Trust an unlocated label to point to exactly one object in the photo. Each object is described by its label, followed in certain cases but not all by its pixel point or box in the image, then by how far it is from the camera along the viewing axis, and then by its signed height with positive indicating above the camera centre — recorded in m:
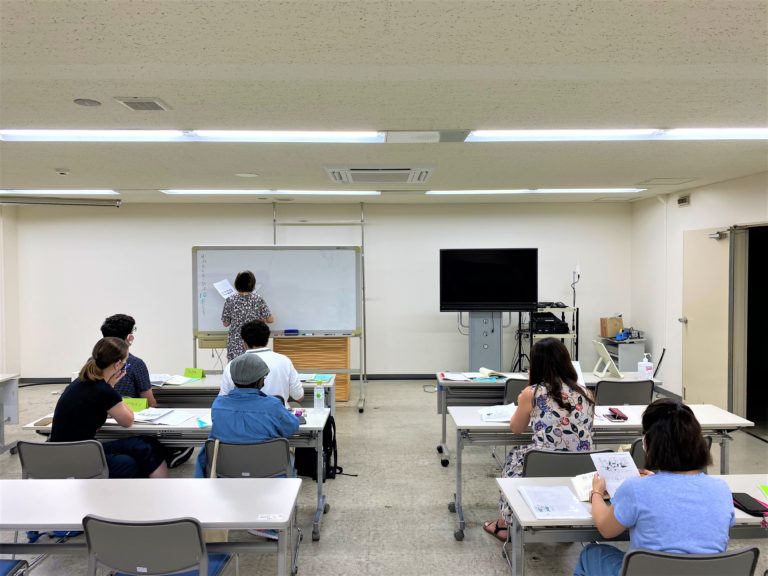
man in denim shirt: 2.49 -0.68
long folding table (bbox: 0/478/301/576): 1.74 -0.89
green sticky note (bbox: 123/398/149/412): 3.15 -0.81
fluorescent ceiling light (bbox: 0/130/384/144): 3.10 +1.00
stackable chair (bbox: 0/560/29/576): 1.82 -1.12
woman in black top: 2.55 -0.66
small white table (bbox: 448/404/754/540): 2.93 -0.97
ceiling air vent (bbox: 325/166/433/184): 4.11 +1.00
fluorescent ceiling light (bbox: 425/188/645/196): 5.54 +1.09
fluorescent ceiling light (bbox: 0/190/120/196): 5.53 +1.10
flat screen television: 5.77 +0.04
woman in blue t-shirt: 1.47 -0.70
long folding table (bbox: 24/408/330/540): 2.92 -0.96
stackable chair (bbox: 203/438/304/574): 2.44 -0.93
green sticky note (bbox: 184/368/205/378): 4.07 -0.78
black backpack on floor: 3.64 -1.39
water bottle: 3.37 -0.83
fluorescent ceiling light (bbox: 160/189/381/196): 5.56 +1.09
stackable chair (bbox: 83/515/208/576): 1.61 -0.92
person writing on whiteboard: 4.83 -0.28
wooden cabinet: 5.71 -0.85
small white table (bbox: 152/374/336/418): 3.87 -0.93
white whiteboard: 5.49 +0.01
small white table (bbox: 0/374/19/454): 4.12 -1.05
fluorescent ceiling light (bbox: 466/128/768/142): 3.12 +0.99
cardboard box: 6.50 -0.63
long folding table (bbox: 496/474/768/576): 1.77 -0.98
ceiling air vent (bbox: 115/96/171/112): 2.42 +0.96
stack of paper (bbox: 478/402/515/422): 3.02 -0.88
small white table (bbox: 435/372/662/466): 3.93 -0.95
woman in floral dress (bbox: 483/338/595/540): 2.52 -0.67
